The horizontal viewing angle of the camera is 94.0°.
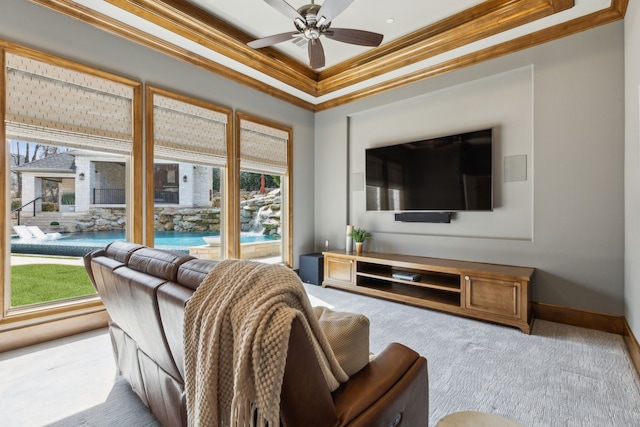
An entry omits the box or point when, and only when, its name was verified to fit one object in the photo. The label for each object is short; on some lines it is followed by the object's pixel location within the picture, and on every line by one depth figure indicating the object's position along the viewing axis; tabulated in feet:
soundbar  12.18
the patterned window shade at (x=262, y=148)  13.93
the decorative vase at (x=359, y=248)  13.89
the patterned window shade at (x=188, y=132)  11.05
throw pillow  3.22
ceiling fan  7.94
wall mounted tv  11.18
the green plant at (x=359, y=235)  14.02
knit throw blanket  2.14
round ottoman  3.15
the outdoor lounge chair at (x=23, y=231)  8.60
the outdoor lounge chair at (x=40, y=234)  8.96
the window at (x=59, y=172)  8.18
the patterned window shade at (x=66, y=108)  8.11
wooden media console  9.20
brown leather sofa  2.35
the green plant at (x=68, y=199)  9.64
